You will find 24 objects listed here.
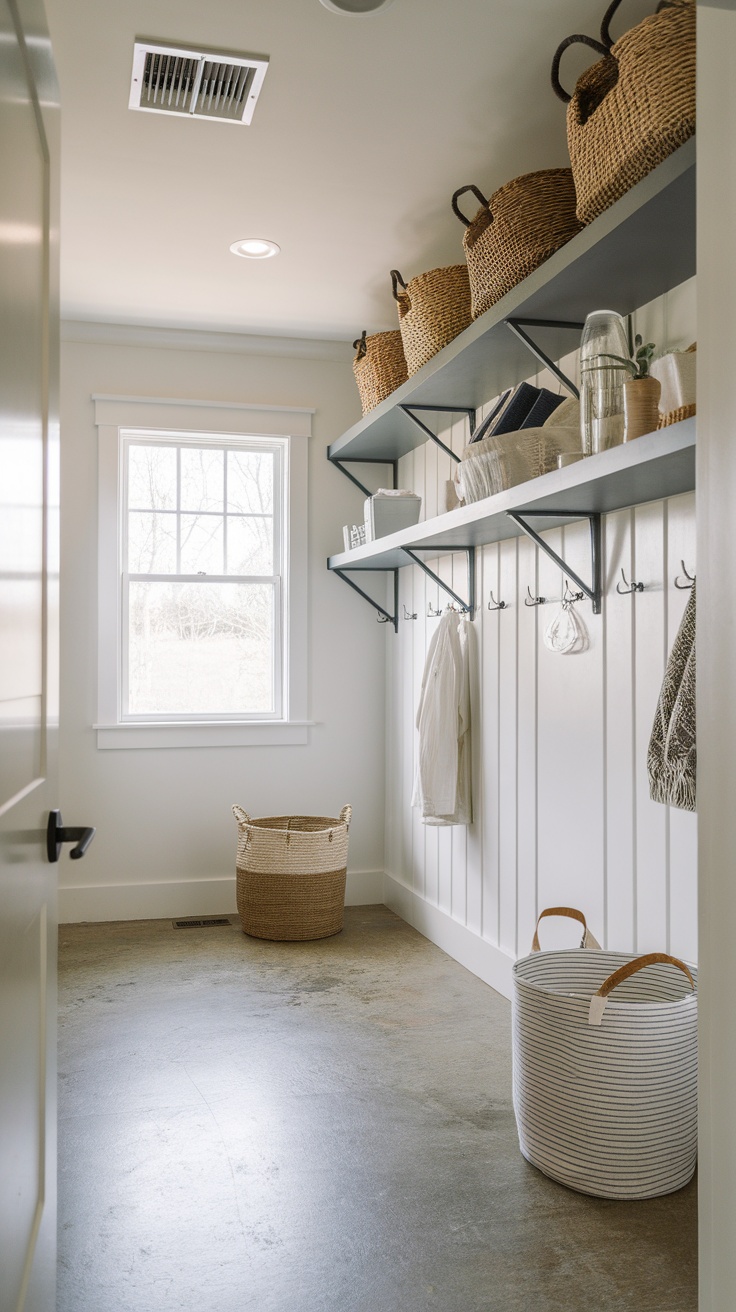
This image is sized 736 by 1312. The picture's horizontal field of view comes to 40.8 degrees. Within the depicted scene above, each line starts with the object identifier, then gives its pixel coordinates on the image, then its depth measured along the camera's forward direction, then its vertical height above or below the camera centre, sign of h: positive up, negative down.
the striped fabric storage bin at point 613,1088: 1.95 -0.83
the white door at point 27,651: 0.99 +0.03
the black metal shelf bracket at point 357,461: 4.40 +0.95
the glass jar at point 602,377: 2.16 +0.66
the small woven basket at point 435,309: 2.99 +1.13
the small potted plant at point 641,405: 2.04 +0.56
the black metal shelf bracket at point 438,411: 3.48 +0.93
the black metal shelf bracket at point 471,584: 3.47 +0.32
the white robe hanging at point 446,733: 3.39 -0.20
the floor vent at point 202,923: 4.11 -1.04
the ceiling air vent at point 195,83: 2.28 +1.42
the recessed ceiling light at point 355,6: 2.04 +1.39
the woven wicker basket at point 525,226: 2.36 +1.10
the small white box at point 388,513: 3.77 +0.62
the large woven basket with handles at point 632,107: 1.74 +1.07
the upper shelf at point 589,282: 1.89 +0.91
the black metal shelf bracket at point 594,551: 2.58 +0.33
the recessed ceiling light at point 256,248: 3.31 +1.45
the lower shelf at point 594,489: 1.88 +0.43
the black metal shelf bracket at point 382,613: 4.33 +0.28
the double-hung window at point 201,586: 4.25 +0.40
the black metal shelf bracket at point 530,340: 2.54 +0.88
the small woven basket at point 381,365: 3.62 +1.15
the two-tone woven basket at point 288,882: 3.84 -0.81
